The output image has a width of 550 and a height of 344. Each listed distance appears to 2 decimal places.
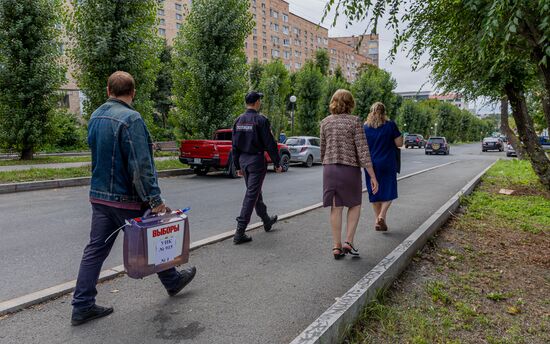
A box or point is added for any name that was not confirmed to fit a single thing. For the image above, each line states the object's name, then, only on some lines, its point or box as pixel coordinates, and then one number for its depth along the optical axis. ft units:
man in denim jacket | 10.14
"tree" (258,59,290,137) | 99.55
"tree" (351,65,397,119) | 129.39
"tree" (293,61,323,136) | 113.39
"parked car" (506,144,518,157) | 109.40
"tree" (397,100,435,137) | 222.89
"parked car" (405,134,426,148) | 167.63
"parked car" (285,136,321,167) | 65.00
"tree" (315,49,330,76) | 202.59
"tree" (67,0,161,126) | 44.52
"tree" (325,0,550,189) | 12.55
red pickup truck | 45.75
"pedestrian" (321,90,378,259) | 14.90
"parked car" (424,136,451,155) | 113.09
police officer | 17.52
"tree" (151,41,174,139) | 141.90
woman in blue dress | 19.38
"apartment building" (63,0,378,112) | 226.99
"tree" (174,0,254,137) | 57.17
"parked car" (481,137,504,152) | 143.95
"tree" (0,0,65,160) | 51.78
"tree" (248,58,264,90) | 170.71
